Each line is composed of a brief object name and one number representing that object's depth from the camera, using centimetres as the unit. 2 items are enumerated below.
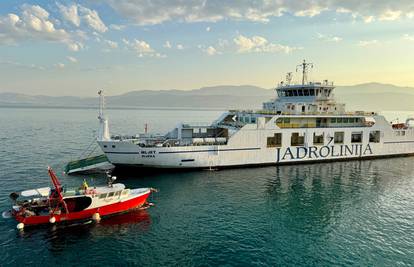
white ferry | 3281
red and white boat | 2008
